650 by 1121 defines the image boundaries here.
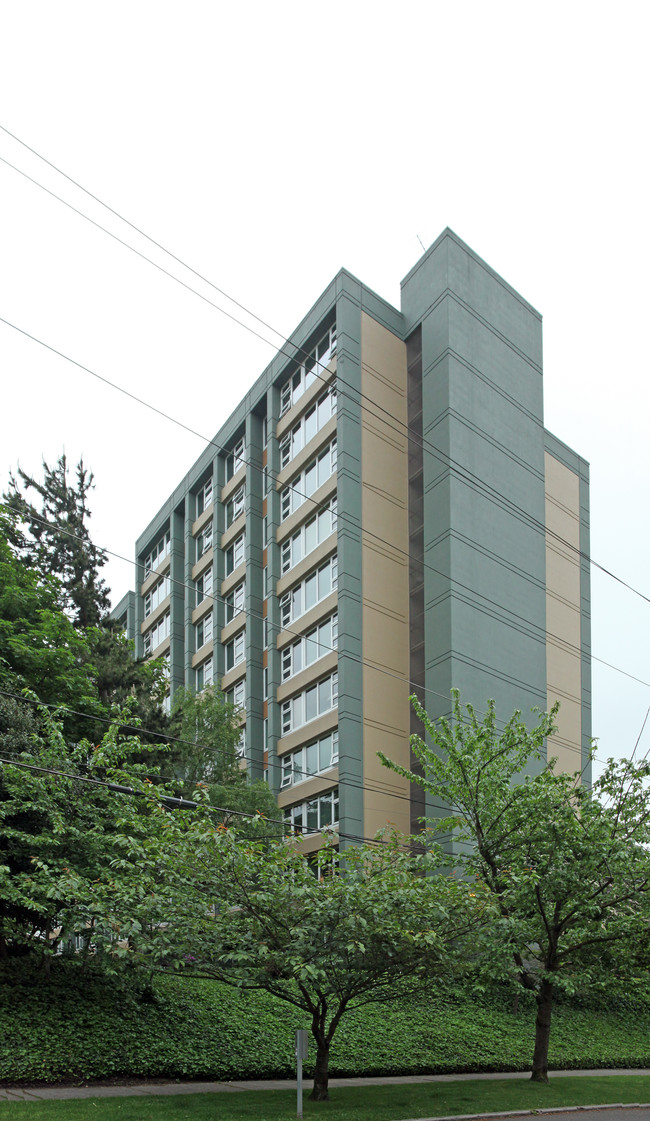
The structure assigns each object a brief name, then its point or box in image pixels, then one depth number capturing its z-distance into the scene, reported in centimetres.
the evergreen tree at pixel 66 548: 3048
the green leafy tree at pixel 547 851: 1945
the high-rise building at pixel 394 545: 3925
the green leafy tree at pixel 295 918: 1556
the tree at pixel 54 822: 1858
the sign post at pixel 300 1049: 1466
